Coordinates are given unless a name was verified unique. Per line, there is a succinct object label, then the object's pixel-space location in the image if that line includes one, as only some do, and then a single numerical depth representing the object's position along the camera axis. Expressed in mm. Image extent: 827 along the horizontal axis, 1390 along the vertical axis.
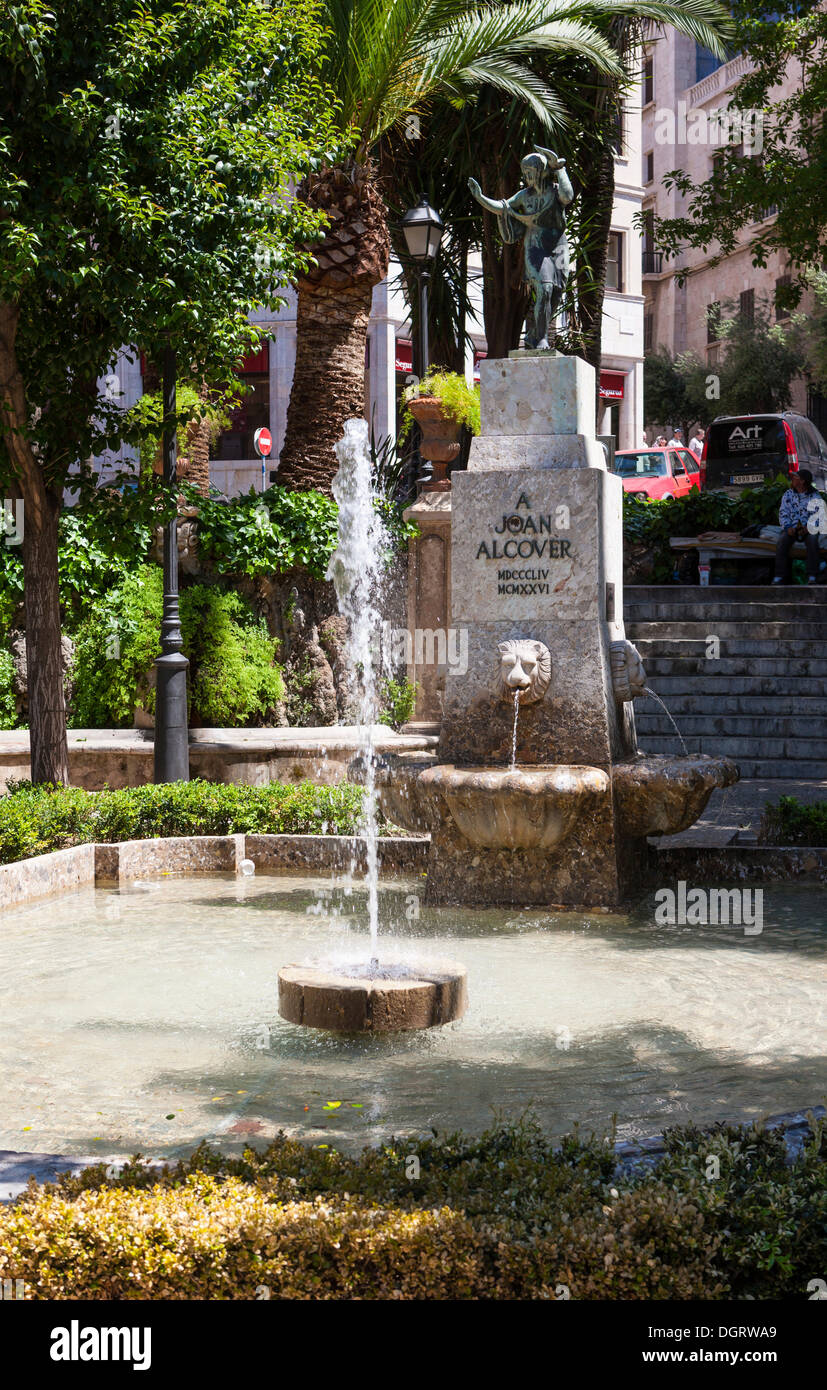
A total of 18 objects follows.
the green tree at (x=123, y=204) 9484
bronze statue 9047
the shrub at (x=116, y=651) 14141
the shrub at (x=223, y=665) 14258
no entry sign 27391
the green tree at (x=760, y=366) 40812
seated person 18078
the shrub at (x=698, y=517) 19859
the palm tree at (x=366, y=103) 15180
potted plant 14562
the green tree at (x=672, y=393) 44562
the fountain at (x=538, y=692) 8422
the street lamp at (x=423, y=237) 14750
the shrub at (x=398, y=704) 14875
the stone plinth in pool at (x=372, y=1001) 5820
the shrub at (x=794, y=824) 9484
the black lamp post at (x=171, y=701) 11320
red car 25406
